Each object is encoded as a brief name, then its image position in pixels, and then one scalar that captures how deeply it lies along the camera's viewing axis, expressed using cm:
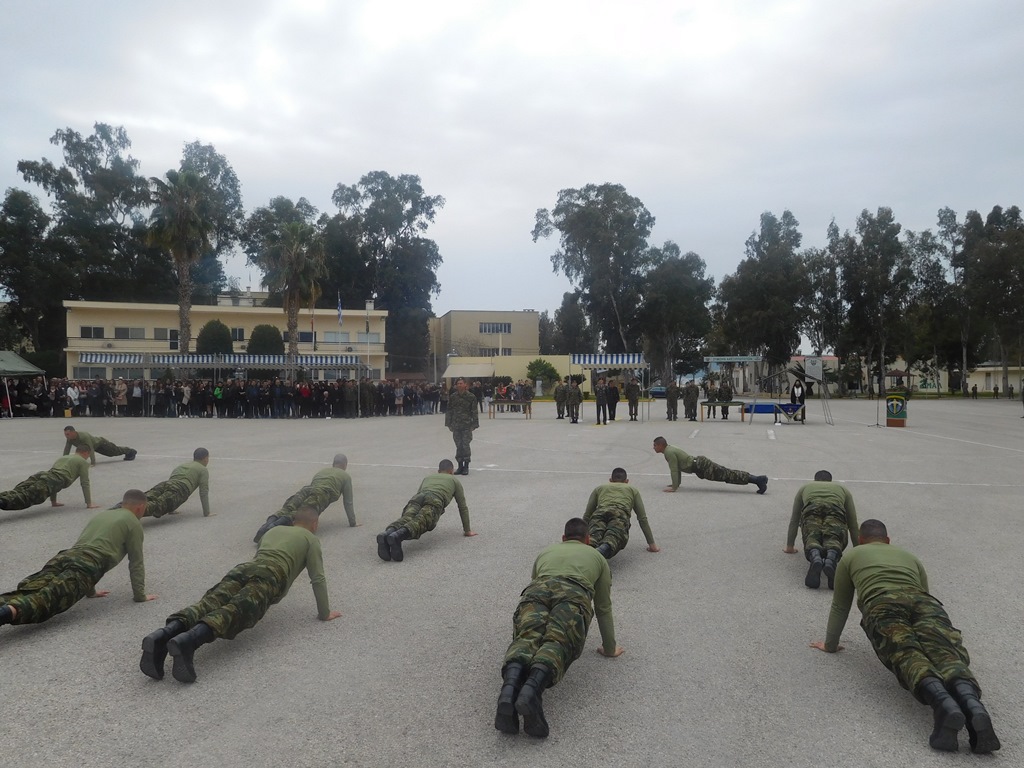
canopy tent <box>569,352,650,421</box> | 3909
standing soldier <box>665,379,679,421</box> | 3359
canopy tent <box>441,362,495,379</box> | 6412
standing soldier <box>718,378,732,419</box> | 3407
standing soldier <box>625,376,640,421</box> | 3347
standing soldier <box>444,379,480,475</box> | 1504
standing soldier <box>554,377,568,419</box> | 3366
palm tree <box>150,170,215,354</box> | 4219
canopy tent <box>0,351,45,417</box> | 3266
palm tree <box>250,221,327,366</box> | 4422
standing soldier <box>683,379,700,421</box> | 3359
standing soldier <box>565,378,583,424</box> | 3166
